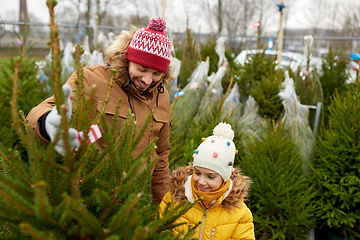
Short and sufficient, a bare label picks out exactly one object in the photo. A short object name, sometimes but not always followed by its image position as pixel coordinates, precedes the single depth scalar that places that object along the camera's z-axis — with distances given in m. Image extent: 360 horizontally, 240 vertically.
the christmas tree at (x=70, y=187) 0.62
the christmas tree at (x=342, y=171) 2.70
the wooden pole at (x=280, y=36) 4.32
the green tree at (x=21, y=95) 3.18
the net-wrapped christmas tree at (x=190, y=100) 3.55
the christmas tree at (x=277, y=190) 2.53
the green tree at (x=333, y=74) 4.79
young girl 1.68
